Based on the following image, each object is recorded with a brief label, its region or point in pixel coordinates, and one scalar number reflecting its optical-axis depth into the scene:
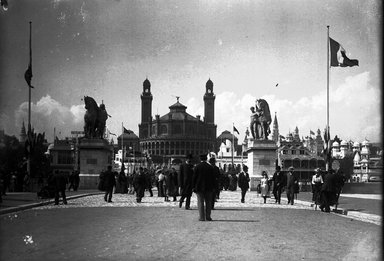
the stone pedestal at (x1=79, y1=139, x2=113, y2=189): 40.16
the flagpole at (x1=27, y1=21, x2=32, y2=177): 27.88
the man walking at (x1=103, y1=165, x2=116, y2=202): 23.97
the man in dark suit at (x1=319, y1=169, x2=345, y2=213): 19.61
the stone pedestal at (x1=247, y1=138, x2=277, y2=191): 40.44
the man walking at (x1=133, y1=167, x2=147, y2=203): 24.88
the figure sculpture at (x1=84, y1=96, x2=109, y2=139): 40.75
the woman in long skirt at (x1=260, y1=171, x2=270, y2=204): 25.66
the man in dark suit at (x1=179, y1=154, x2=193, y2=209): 19.95
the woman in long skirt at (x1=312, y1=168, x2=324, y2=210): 21.55
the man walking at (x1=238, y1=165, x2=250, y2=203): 25.34
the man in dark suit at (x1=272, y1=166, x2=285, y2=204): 25.23
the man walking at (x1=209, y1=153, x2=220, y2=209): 18.61
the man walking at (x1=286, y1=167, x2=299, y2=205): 24.14
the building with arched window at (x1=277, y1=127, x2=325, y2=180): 138.50
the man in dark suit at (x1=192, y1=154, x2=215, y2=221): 15.17
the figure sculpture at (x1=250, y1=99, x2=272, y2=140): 42.03
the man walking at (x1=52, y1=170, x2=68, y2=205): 22.23
